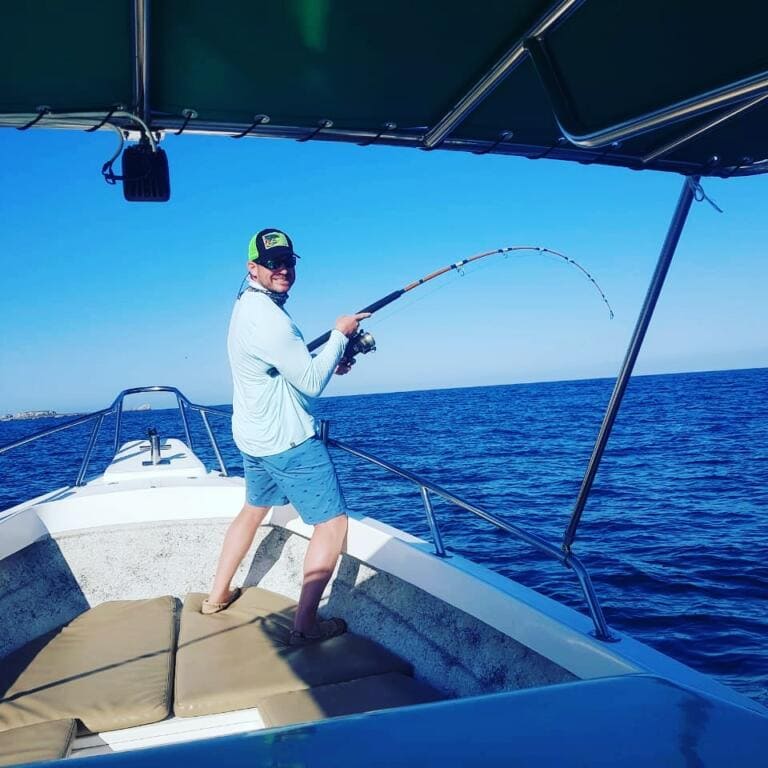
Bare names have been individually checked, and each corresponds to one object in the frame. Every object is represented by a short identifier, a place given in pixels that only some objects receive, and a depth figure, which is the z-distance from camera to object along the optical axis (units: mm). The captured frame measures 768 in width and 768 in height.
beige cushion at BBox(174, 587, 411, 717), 2510
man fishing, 2619
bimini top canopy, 1391
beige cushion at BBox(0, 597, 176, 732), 2422
